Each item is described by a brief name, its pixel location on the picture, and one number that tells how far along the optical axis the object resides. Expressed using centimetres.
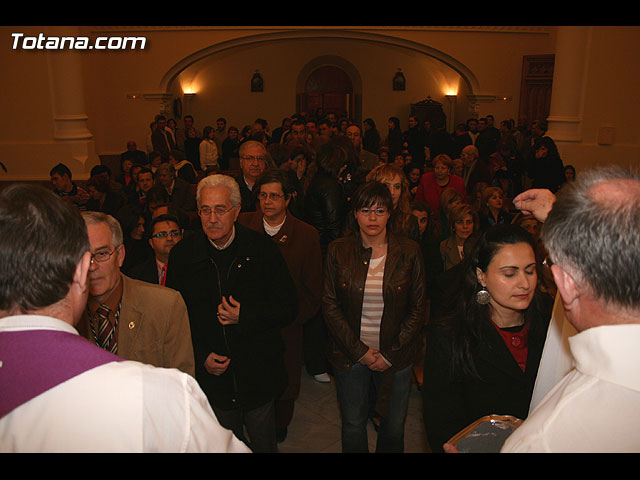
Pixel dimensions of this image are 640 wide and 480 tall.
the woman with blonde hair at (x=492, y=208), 453
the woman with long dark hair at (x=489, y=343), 196
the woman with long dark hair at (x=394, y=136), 1140
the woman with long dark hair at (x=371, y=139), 1166
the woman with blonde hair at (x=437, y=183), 524
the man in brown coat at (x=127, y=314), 204
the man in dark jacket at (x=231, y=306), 257
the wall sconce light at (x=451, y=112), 1547
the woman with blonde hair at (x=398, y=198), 343
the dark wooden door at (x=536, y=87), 1338
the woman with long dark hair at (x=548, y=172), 717
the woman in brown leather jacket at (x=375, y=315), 280
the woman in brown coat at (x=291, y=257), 335
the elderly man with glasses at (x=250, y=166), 434
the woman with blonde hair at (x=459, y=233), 384
